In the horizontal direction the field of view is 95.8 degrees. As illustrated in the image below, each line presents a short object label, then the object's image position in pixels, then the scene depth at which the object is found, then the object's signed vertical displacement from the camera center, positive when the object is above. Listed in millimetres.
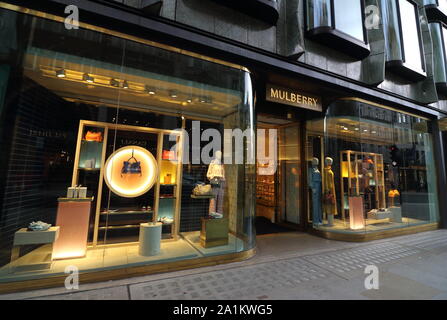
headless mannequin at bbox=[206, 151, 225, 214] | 4488 -95
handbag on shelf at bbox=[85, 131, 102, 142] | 4111 +764
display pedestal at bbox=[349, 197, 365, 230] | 5719 -934
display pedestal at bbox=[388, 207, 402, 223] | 6352 -1041
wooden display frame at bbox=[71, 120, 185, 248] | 4035 +259
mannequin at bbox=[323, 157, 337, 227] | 6035 -369
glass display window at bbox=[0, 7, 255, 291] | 3072 +358
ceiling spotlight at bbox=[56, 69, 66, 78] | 3680 +1821
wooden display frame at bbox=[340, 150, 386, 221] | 6086 +170
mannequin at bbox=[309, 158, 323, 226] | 6117 -246
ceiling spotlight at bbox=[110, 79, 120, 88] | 3811 +1740
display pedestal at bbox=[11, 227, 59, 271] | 2867 -1076
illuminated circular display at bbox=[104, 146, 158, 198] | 4305 +66
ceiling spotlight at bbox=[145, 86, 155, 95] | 4155 +1776
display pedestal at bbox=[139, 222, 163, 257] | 3627 -1185
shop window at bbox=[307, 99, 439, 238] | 5914 +267
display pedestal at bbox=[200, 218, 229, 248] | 4065 -1144
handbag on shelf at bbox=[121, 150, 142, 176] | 4434 +181
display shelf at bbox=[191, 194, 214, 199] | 4514 -457
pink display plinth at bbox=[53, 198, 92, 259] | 3496 -987
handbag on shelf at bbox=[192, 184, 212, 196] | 4523 -305
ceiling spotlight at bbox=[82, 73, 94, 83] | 3808 +1812
